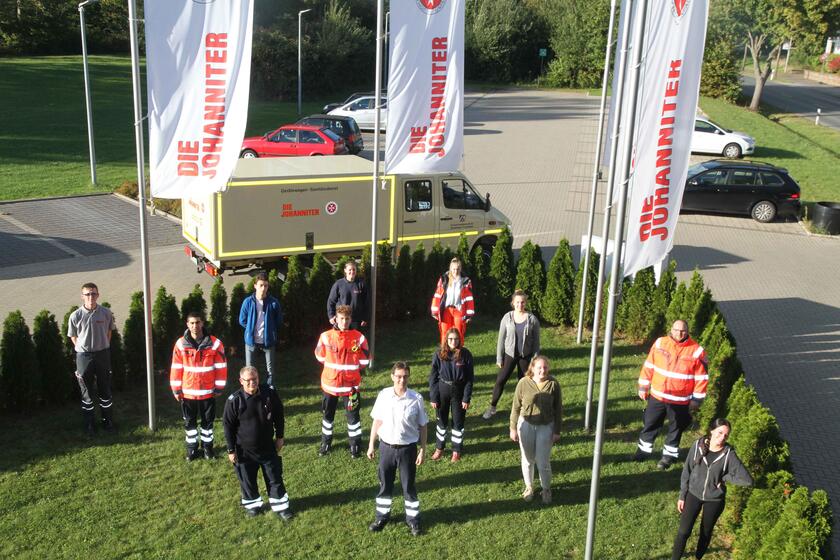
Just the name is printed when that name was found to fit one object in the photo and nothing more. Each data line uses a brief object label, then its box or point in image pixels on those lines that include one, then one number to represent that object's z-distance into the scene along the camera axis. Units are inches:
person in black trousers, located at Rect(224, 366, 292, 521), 295.9
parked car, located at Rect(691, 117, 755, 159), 1268.5
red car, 1084.5
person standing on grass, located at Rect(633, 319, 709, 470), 347.6
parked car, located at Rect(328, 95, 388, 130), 1472.7
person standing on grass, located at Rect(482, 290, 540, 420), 389.4
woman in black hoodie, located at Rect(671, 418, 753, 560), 276.7
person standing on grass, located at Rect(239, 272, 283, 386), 406.3
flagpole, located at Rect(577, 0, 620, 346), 440.8
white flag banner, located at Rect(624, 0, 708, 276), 255.4
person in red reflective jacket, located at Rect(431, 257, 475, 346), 436.5
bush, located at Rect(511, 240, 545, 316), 552.1
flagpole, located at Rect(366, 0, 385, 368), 414.3
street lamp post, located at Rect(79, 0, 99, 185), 846.6
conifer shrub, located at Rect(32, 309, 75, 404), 392.2
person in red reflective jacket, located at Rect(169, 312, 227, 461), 340.2
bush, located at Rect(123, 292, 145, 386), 423.5
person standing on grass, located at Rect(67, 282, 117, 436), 364.2
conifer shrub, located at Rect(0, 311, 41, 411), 383.6
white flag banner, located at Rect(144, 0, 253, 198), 332.5
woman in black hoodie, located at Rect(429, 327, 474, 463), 346.3
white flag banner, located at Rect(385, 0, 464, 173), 411.8
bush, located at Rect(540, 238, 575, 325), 540.1
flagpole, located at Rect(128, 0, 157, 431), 343.0
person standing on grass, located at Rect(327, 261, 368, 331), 437.4
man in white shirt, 296.7
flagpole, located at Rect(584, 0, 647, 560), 232.1
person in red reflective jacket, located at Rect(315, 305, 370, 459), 349.7
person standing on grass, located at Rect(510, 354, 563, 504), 317.7
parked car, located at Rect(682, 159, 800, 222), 892.6
